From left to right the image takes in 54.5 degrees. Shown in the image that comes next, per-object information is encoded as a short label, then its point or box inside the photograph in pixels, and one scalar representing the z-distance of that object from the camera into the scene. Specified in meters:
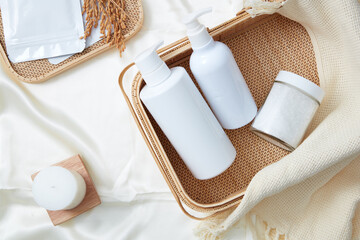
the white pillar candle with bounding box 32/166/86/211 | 0.57
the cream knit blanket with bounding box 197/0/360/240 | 0.52
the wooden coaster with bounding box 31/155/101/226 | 0.64
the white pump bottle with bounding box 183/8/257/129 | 0.50
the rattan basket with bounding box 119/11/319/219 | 0.60
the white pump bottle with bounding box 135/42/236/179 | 0.49
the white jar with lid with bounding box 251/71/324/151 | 0.54
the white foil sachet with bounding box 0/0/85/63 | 0.62
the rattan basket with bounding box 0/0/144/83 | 0.64
